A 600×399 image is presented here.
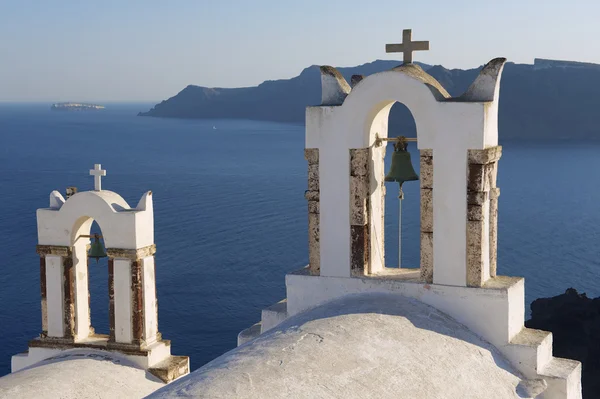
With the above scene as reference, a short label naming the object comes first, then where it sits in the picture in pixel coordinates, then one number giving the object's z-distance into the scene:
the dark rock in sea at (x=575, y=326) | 26.86
